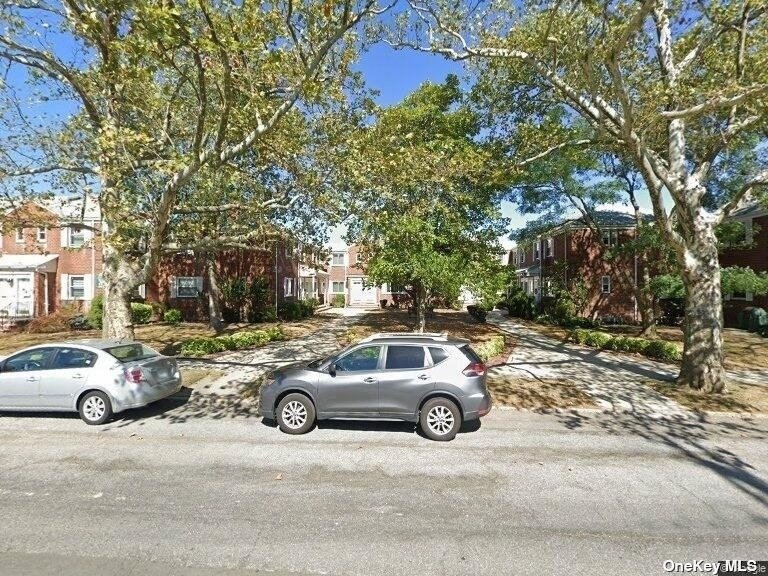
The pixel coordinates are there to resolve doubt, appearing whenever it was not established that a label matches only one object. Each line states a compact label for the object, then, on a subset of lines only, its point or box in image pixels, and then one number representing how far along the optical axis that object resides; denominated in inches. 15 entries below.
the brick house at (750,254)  874.3
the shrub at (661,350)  537.6
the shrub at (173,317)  938.8
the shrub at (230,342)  570.3
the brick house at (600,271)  1073.5
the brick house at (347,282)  1765.5
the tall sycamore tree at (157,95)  271.7
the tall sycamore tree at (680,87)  336.2
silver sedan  300.8
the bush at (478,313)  1028.8
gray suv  273.3
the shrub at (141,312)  903.7
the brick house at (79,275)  925.2
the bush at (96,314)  834.8
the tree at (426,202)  490.0
